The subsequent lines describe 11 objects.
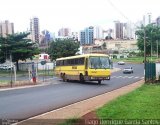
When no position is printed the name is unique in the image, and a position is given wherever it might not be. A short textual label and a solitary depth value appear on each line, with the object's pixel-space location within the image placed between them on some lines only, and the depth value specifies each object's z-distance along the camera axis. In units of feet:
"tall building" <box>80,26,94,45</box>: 559.42
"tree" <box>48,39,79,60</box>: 301.02
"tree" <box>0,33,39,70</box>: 273.83
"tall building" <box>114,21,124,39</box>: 556.92
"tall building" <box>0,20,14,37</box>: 409.28
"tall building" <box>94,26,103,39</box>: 590.55
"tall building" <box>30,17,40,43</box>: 447.42
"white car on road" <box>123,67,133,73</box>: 239.91
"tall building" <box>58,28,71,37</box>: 615.57
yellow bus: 127.65
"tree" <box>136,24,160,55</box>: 435.94
